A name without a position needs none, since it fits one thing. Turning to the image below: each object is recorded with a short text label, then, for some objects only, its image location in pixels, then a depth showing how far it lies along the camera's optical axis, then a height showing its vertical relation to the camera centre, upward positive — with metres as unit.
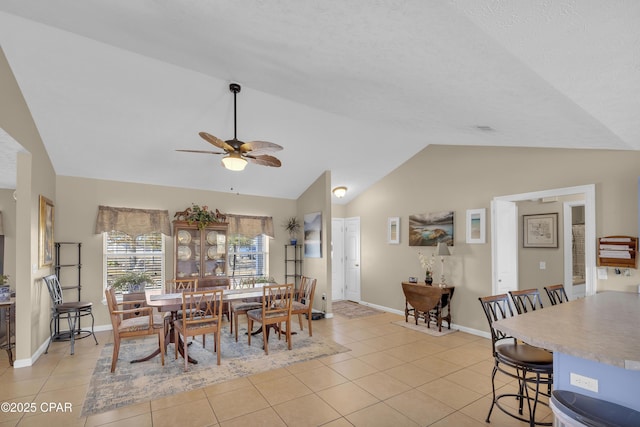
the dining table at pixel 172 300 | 3.46 -0.94
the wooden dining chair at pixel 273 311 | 3.96 -1.14
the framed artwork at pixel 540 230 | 4.73 -0.15
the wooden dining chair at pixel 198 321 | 3.40 -1.08
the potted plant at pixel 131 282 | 4.85 -0.93
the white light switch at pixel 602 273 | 3.30 -0.54
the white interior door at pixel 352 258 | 6.94 -0.82
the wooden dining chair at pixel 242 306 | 4.28 -1.21
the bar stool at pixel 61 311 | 4.01 -1.16
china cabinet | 5.30 -0.54
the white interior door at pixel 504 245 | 4.44 -0.34
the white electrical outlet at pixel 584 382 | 1.56 -0.79
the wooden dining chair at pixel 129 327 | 3.33 -1.13
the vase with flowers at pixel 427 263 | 5.06 -0.70
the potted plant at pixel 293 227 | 6.65 -0.14
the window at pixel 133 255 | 5.09 -0.56
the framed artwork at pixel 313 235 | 5.98 -0.28
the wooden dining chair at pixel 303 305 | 4.45 -1.19
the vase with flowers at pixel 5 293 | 3.66 -0.83
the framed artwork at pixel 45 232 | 3.83 -0.15
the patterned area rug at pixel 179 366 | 2.89 -1.58
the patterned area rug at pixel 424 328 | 4.71 -1.64
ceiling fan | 3.11 +0.71
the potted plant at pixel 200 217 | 5.38 +0.06
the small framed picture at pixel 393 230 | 5.91 -0.18
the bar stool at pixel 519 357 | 2.11 -0.93
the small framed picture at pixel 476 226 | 4.59 -0.08
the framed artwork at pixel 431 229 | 5.05 -0.13
